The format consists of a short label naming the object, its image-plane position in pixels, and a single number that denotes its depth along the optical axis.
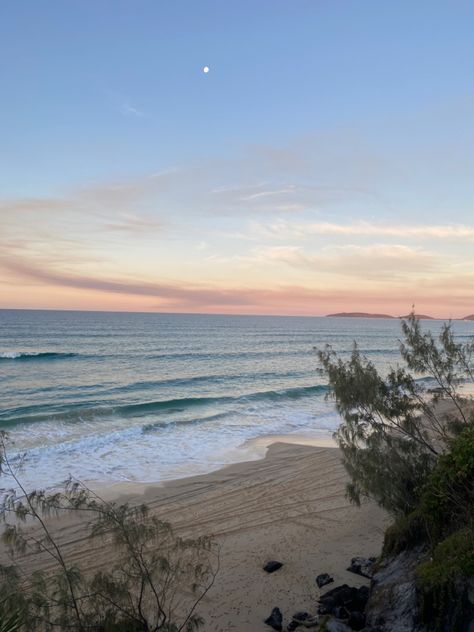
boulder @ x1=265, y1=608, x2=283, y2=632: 7.87
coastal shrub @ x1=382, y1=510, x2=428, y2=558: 7.53
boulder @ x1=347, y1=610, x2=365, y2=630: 7.11
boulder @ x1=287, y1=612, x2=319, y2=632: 7.72
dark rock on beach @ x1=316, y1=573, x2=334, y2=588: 9.20
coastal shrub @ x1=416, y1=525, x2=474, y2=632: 5.18
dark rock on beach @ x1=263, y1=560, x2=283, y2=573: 10.02
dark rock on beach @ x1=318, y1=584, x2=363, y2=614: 7.96
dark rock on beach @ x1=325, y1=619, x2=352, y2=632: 6.43
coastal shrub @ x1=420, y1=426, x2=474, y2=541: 6.75
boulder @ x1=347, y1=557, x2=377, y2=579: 9.45
